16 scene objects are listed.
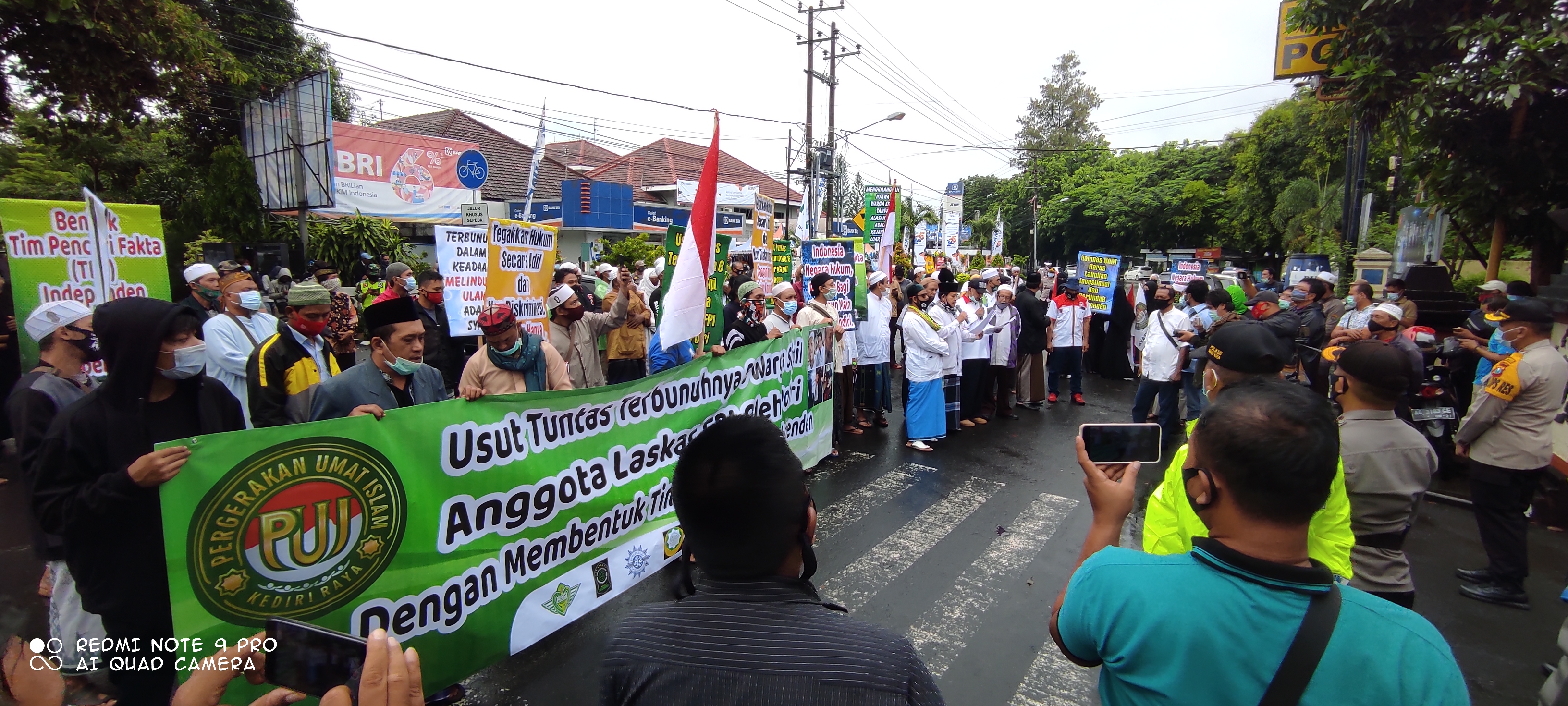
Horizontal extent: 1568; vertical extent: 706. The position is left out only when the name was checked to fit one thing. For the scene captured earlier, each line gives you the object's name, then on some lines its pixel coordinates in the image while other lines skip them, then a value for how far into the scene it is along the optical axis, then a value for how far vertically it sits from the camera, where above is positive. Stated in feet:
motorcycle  20.48 -3.83
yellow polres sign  36.88 +11.38
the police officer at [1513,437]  13.19 -3.08
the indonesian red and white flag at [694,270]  14.57 -0.18
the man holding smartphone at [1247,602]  3.97 -1.96
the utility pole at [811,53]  80.18 +23.52
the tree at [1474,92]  23.22 +6.18
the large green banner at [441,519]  7.90 -3.43
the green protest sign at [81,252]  16.49 +0.07
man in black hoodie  7.61 -2.31
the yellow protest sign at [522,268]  17.26 -0.21
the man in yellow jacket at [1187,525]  6.75 -2.45
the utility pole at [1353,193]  41.93 +4.59
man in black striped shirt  3.84 -2.03
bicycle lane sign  71.31 +8.97
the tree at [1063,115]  166.81 +35.26
